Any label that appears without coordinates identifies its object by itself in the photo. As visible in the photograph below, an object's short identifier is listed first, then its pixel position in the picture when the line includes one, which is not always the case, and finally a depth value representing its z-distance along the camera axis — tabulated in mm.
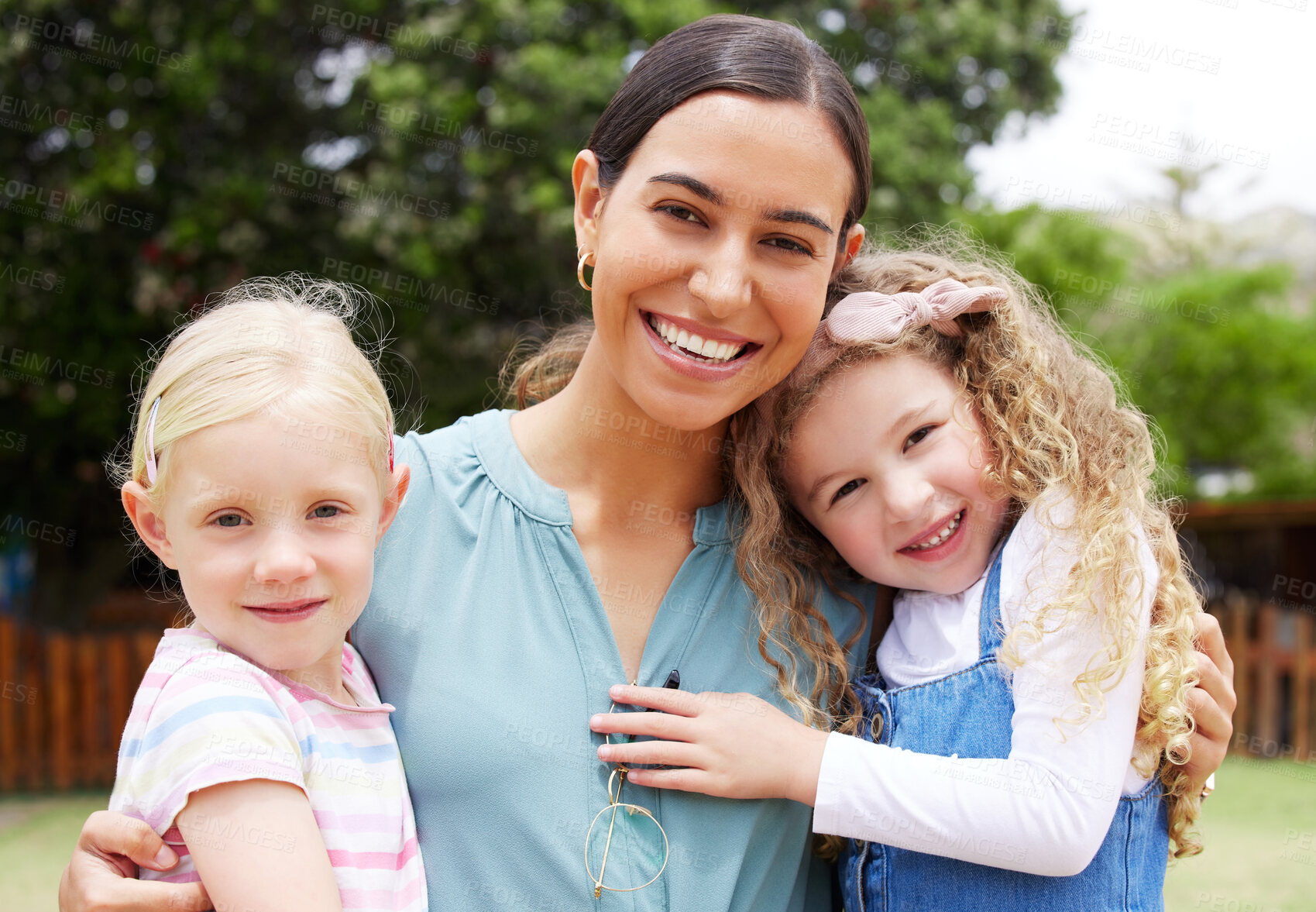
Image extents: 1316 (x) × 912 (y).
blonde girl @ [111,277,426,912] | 1190
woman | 1291
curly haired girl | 1301
